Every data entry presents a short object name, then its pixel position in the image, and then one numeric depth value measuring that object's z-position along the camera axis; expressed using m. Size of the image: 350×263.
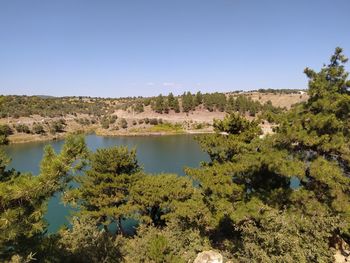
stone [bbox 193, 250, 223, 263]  14.55
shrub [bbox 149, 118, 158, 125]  100.19
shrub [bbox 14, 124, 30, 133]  85.19
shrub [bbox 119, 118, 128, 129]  98.63
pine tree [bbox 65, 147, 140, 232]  20.58
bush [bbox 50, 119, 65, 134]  90.88
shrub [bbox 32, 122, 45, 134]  86.88
